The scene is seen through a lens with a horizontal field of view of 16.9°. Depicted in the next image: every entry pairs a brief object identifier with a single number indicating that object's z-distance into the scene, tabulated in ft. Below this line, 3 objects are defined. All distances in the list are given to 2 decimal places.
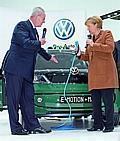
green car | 16.03
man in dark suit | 14.58
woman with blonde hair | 14.90
